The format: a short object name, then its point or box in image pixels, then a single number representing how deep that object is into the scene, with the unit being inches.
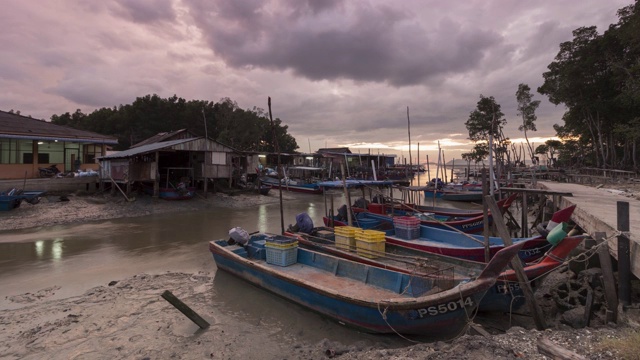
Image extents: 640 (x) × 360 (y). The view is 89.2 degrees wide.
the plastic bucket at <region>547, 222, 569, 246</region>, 237.9
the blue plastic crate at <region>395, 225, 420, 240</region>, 423.5
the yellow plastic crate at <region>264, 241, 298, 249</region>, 333.7
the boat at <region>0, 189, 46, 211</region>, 698.2
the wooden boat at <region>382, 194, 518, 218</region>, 589.3
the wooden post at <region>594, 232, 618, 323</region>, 217.0
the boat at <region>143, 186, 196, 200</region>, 968.9
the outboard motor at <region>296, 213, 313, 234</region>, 423.2
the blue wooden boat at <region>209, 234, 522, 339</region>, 208.7
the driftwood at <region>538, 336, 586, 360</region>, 139.3
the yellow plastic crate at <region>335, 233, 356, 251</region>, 352.2
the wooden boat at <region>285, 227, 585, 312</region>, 237.8
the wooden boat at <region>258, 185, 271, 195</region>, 1230.1
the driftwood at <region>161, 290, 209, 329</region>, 241.4
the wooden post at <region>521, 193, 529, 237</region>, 467.2
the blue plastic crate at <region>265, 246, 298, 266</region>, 334.0
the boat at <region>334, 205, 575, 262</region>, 312.5
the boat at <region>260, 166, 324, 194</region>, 1412.4
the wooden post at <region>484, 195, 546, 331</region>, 225.1
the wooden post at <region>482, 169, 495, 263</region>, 285.9
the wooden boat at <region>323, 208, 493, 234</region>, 481.1
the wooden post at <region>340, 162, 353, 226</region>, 445.4
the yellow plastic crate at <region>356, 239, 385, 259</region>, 329.4
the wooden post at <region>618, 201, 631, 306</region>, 222.4
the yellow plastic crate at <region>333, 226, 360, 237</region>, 357.4
